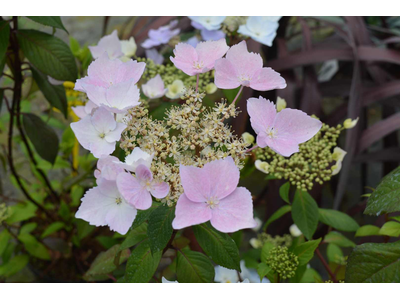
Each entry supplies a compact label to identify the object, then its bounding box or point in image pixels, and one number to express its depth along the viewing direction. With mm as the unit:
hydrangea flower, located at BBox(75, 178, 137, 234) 400
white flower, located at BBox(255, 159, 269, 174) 620
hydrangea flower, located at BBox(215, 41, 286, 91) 450
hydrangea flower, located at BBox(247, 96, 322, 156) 420
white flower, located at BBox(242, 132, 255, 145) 611
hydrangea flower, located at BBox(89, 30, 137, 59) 666
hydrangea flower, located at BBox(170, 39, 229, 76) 477
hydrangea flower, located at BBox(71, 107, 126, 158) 415
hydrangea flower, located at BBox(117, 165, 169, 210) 385
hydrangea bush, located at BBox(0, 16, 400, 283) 389
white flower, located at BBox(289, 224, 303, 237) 823
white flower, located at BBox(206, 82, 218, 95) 672
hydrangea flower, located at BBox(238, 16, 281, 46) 760
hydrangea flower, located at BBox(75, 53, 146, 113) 423
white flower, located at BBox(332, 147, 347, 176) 606
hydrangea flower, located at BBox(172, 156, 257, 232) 374
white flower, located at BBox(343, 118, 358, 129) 650
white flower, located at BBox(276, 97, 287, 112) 645
